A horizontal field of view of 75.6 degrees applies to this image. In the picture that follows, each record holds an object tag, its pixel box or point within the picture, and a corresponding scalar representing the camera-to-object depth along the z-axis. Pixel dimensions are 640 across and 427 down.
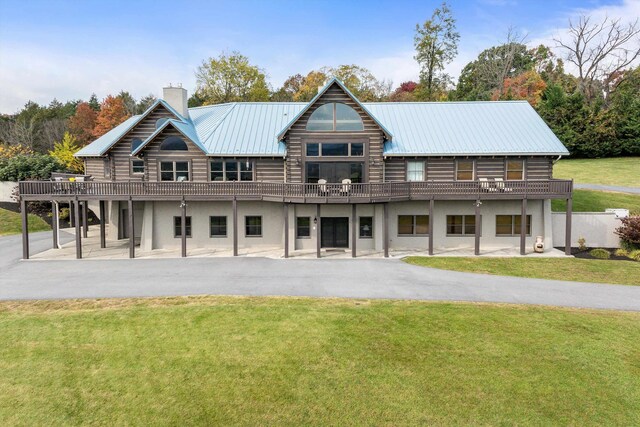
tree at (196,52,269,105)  53.44
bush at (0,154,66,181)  36.72
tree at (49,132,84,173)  43.41
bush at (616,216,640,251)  23.77
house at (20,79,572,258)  24.50
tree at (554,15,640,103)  60.03
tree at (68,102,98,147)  65.62
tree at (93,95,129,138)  62.16
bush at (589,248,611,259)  23.06
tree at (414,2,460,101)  50.56
